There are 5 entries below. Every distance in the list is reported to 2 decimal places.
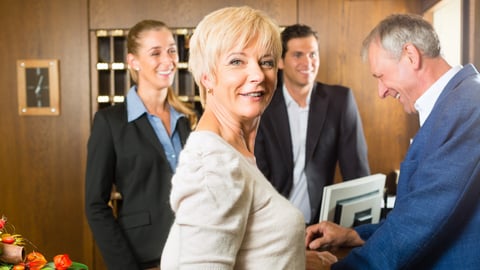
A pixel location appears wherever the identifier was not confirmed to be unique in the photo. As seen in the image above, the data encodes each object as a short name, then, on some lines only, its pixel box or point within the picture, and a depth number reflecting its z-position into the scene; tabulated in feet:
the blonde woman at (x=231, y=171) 3.30
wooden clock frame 13.66
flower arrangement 4.53
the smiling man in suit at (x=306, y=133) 9.55
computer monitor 6.77
